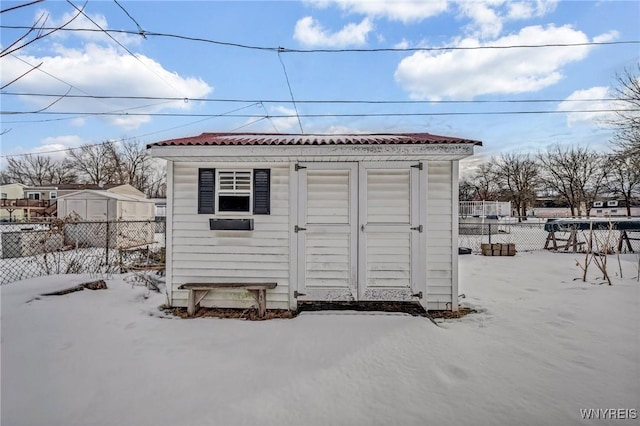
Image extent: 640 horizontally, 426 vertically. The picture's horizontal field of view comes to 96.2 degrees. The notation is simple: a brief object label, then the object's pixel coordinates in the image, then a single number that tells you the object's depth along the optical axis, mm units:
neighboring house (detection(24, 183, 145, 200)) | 20172
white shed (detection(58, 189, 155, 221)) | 12219
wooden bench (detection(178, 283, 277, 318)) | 3984
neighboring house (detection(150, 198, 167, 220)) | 28222
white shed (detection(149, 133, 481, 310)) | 4156
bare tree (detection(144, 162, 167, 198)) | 34562
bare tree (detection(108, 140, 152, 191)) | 30172
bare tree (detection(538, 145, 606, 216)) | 26797
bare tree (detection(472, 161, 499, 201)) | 33219
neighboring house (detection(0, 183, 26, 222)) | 24625
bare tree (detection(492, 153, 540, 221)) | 29812
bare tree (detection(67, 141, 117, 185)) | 30234
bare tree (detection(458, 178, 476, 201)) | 37062
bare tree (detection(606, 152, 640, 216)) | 15016
